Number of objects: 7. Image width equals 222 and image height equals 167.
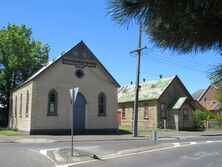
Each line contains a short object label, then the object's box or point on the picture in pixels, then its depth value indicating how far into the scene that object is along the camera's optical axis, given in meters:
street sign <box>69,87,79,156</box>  10.07
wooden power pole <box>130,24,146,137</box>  19.59
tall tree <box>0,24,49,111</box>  29.49
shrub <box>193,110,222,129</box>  29.47
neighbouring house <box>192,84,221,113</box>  41.50
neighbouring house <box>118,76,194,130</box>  28.46
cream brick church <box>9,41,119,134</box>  21.35
